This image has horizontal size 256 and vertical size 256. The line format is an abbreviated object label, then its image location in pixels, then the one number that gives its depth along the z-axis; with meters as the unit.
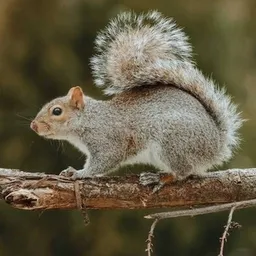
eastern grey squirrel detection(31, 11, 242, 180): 5.32
